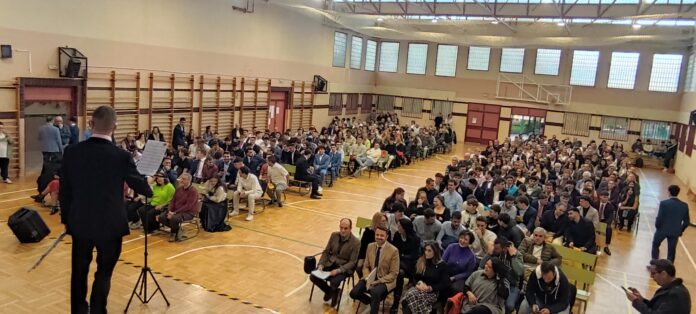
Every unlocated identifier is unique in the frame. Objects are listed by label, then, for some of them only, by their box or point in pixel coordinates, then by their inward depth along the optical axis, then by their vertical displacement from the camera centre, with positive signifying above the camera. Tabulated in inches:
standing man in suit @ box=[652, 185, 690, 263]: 358.3 -62.7
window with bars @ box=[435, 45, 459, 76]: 1158.3 +112.2
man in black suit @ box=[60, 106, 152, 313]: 143.6 -31.3
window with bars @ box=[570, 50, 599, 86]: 1034.4 +108.8
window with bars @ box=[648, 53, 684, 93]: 969.5 +105.7
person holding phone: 197.9 -64.8
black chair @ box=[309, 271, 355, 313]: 267.0 -101.8
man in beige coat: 251.0 -82.4
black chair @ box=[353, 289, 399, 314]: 255.1 -103.9
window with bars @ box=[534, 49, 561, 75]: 1063.0 +118.3
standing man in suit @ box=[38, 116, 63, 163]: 472.1 -59.1
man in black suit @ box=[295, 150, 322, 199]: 528.3 -79.0
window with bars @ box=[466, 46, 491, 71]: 1125.1 +119.6
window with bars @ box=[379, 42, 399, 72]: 1218.6 +114.3
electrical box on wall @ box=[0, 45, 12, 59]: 474.8 +19.3
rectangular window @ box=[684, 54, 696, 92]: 833.1 +91.5
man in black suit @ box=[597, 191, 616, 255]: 434.0 -71.8
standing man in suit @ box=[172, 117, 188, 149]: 638.5 -60.0
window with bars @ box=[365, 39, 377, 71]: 1182.9 +112.6
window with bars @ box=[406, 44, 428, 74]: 1187.3 +112.6
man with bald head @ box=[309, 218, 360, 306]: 266.2 -83.4
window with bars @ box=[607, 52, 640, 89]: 1000.4 +108.2
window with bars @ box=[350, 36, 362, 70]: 1110.4 +108.1
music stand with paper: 198.4 -28.4
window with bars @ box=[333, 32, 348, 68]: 1040.2 +106.1
